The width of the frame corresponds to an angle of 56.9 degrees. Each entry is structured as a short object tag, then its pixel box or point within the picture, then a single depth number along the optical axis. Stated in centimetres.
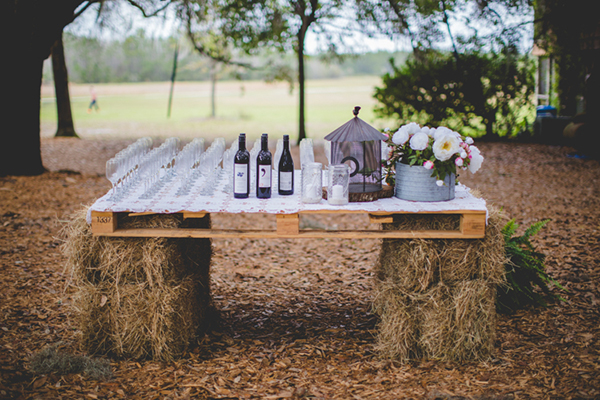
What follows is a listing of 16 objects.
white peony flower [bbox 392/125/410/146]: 309
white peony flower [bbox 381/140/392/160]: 326
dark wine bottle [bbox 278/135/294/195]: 323
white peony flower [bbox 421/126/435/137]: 314
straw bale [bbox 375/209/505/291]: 303
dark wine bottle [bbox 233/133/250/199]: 308
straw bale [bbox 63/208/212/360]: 305
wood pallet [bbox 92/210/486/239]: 293
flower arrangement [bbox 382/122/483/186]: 296
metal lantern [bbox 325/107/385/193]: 312
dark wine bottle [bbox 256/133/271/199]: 308
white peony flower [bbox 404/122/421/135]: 317
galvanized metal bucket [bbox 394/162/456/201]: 306
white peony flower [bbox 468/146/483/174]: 310
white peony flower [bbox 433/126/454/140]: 298
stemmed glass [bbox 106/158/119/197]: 297
